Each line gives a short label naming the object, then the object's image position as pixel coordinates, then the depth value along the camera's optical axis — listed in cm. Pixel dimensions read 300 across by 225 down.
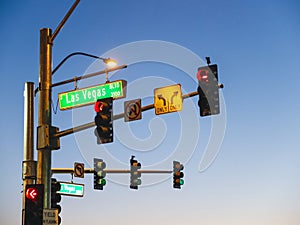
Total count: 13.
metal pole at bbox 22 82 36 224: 1658
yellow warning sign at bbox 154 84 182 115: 1486
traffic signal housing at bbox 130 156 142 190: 2739
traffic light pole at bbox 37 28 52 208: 1539
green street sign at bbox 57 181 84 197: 2102
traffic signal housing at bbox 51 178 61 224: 1839
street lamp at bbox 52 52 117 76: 1684
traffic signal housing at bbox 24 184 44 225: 1469
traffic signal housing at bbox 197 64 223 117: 1370
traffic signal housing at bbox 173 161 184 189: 2750
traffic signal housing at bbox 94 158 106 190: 2573
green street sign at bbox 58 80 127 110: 1584
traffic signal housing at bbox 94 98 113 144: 1470
